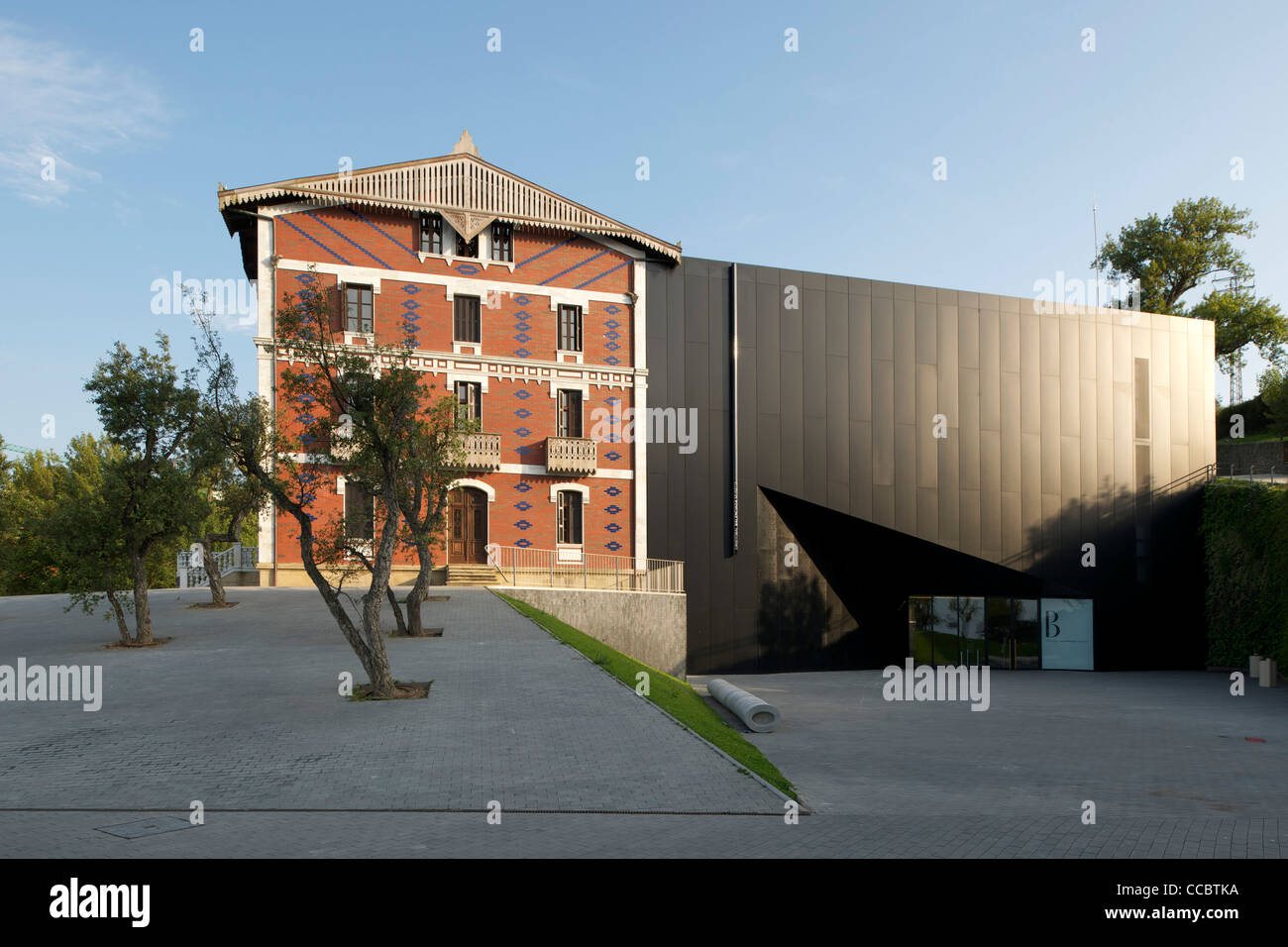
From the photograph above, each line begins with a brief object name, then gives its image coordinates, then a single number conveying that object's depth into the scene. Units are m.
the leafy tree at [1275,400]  38.06
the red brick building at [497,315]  28.83
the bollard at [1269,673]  28.45
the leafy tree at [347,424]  13.47
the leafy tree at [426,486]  17.06
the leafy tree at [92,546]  17.97
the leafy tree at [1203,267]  50.28
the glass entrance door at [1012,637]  32.84
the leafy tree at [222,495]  18.53
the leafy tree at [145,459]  18.23
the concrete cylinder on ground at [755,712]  16.80
